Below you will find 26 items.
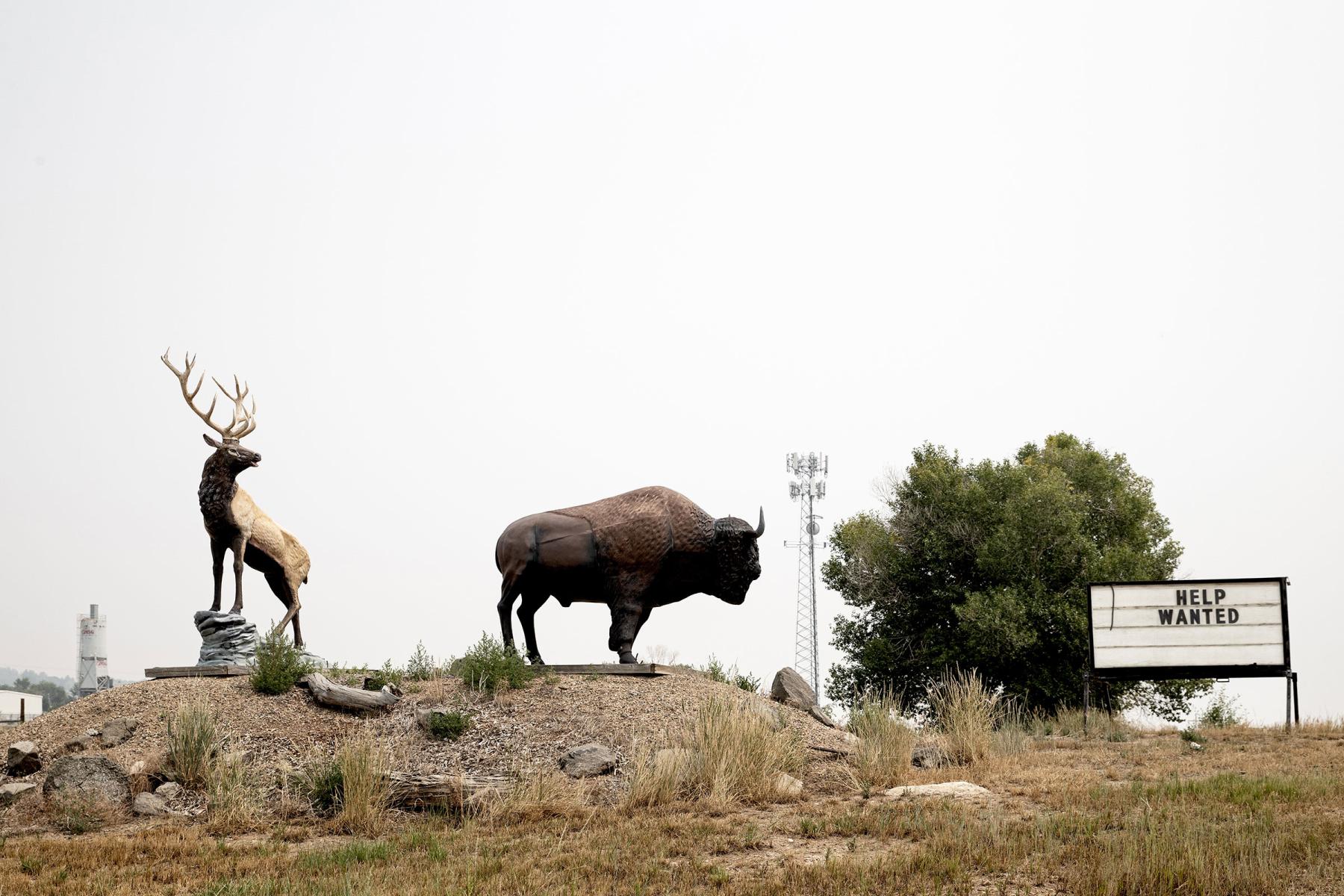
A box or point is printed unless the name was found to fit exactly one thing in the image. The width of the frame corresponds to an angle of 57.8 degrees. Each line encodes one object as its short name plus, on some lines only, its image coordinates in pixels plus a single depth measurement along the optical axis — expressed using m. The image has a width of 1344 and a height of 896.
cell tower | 29.98
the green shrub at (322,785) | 11.47
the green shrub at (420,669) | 15.75
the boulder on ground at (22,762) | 13.66
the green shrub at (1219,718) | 20.95
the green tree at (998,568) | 25.83
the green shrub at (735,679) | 16.62
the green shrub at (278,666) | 14.61
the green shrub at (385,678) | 15.07
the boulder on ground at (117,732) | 13.76
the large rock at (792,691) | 16.28
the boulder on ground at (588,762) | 12.13
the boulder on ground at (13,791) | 12.39
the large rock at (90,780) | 11.95
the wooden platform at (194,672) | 15.74
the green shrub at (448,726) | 13.14
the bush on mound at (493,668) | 14.35
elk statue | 16.52
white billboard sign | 19.25
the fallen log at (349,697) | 14.01
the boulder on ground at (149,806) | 11.71
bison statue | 15.08
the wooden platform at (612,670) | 14.98
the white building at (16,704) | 34.37
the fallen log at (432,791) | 11.26
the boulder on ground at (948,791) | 11.55
